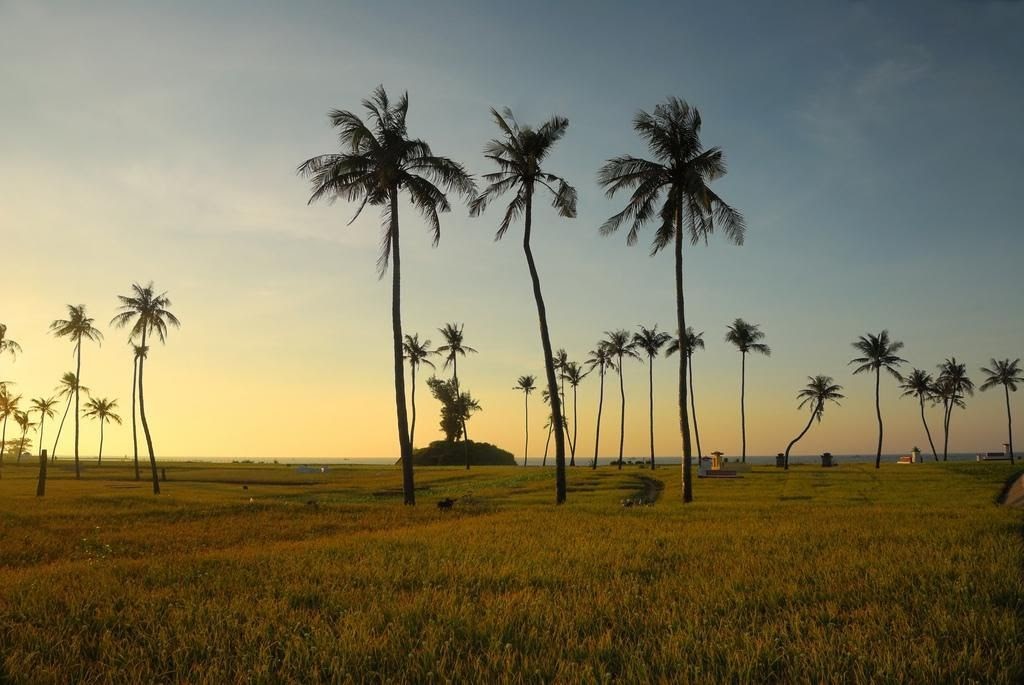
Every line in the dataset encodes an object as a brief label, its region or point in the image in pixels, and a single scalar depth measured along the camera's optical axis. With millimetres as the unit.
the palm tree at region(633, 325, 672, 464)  88125
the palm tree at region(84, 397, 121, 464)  112375
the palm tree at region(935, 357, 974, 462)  102188
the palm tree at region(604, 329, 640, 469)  89188
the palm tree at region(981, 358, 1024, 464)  95750
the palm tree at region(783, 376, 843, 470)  85125
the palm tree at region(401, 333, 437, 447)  90312
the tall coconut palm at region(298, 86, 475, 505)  30453
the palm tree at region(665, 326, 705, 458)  81438
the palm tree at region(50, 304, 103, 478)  68688
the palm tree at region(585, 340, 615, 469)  92669
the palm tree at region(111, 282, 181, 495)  50781
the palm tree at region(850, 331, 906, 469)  77562
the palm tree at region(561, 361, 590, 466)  98125
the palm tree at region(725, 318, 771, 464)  80562
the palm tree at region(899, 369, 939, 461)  102562
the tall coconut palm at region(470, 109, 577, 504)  31125
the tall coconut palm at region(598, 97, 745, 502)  30766
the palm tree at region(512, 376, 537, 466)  123438
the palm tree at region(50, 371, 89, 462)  77956
